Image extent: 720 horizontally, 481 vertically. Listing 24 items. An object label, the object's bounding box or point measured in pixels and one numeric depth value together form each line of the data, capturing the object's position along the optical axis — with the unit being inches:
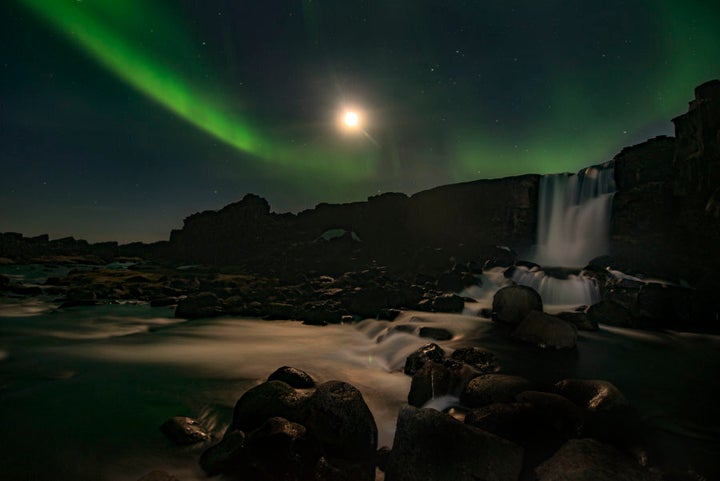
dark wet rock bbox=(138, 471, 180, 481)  131.0
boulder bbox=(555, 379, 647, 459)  196.9
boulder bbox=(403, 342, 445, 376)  331.6
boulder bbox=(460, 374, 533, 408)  222.8
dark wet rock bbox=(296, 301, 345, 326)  605.9
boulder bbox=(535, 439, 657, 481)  136.5
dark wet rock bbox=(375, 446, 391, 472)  168.4
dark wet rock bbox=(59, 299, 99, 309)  713.3
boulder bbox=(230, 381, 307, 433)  185.3
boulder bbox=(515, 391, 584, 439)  191.2
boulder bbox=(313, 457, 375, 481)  151.8
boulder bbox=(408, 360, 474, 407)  253.0
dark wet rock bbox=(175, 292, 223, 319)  652.1
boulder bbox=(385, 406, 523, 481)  145.2
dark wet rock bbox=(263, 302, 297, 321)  648.5
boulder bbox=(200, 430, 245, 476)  160.2
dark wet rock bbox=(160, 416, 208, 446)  184.9
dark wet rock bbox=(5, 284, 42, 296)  903.1
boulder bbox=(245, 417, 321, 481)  154.8
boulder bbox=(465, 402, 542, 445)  180.7
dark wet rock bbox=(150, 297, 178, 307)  783.7
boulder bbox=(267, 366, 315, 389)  256.2
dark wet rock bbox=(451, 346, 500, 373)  331.9
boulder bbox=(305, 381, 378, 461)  168.4
